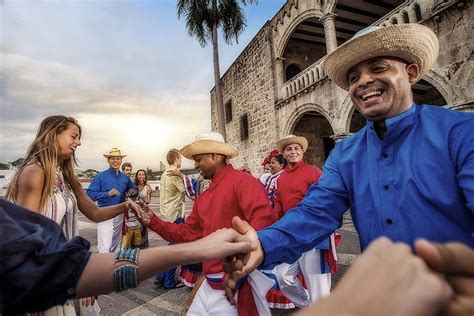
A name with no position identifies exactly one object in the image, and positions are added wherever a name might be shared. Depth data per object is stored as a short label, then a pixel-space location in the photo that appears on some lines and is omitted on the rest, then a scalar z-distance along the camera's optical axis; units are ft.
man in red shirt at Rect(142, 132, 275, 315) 6.12
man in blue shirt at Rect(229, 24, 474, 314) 3.84
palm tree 41.78
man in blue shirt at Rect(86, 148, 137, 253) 14.87
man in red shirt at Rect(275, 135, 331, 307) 10.15
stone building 17.63
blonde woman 5.90
